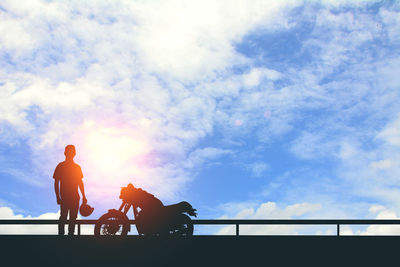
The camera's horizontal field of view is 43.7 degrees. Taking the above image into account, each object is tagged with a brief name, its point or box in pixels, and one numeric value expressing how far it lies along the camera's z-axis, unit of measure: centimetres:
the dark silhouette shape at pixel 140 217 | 1343
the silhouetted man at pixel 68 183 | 1336
